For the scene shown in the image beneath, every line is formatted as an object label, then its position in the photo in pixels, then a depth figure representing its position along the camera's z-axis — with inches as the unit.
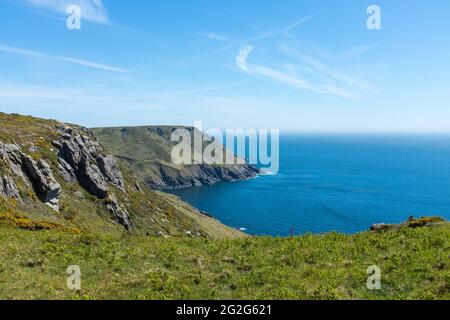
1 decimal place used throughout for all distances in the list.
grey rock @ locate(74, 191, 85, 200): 3590.1
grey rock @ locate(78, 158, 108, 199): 3937.0
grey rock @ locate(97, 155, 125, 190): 4694.9
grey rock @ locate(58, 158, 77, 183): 3740.2
